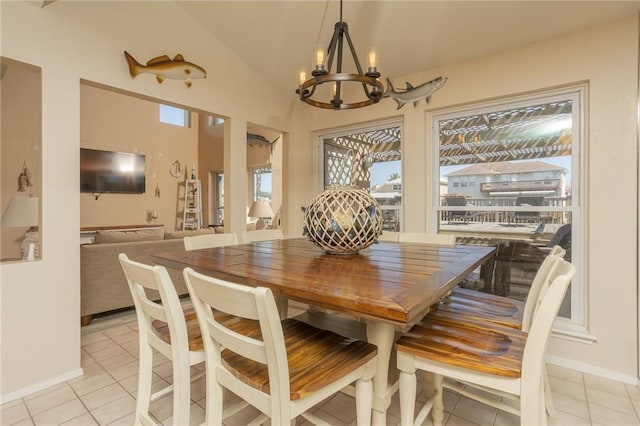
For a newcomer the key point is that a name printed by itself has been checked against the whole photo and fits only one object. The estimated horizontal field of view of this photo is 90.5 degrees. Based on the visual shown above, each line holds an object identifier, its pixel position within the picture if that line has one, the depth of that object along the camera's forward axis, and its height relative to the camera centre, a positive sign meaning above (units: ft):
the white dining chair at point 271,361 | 2.95 -1.73
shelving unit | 22.96 +0.45
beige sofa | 9.25 -1.67
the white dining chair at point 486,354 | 3.37 -1.70
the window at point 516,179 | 7.59 +0.83
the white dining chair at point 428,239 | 7.25 -0.67
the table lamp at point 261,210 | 15.97 +0.02
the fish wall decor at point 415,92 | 8.96 +3.51
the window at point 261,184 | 22.22 +1.95
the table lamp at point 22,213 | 6.98 -0.04
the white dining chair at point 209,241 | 6.77 -0.67
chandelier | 5.16 +2.28
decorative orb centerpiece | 5.16 -0.15
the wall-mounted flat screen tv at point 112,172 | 18.30 +2.38
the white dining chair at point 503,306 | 4.63 -1.63
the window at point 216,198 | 24.91 +1.03
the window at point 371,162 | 10.71 +1.79
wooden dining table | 2.98 -0.80
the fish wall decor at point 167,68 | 7.79 +3.71
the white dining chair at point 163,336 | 3.92 -1.80
